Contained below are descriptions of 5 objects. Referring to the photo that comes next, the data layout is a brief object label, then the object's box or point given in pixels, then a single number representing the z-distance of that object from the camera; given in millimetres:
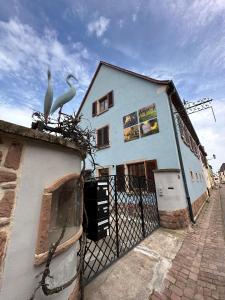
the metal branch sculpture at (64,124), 1947
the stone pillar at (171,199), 5277
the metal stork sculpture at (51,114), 1931
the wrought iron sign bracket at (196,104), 9586
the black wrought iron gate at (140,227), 2959
